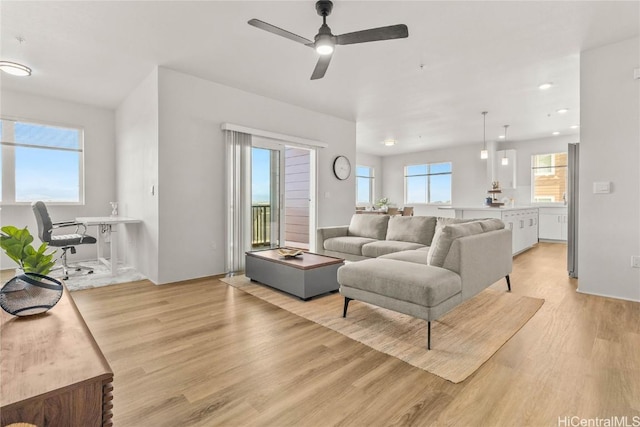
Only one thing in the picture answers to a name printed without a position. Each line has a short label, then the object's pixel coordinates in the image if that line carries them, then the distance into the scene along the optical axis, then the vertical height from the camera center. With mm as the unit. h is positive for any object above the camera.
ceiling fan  2361 +1335
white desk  4113 -198
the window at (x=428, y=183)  9980 +811
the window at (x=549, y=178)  8094 +796
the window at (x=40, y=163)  4859 +738
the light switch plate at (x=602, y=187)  3412 +227
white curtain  4555 +179
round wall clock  6184 +808
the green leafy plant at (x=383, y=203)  9438 +155
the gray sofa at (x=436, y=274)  2324 -534
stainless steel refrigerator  4250 +29
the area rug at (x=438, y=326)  2111 -983
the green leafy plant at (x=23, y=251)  1506 -207
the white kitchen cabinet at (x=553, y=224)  7844 -393
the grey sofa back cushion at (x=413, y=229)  4395 -303
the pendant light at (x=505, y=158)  7312 +1280
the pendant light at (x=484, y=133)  6274 +1822
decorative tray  3768 -549
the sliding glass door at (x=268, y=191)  5078 +277
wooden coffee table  3340 -720
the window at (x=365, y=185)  10922 +807
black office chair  4008 -383
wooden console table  799 -466
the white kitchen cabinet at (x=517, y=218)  5600 -201
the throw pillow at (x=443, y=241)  2602 -276
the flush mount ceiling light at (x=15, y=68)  3626 +1635
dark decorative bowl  1287 -366
